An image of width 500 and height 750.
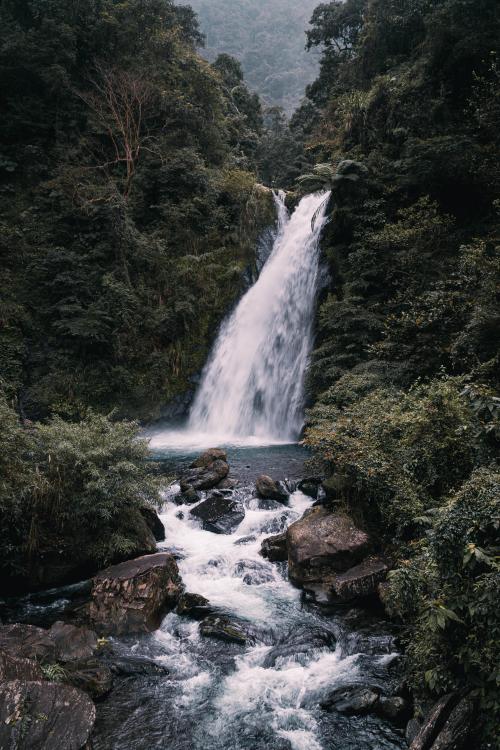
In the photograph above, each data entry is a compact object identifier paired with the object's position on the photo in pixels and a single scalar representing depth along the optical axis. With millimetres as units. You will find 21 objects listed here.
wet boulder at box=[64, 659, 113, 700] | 4707
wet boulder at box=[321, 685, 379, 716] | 4480
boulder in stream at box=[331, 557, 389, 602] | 6113
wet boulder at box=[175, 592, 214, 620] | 6242
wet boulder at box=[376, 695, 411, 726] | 4298
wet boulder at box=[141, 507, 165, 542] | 8250
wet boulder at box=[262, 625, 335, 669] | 5375
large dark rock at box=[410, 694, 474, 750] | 3486
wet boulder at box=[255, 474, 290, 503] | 9398
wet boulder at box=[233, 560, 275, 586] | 7047
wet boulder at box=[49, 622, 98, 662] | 5184
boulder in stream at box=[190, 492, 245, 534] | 8625
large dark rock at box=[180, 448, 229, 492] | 10188
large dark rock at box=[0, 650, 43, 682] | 4215
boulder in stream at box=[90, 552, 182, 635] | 5895
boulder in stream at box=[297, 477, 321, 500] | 9545
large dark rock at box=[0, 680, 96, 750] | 3666
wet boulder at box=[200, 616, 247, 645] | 5766
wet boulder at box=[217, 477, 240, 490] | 10234
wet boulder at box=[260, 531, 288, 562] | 7461
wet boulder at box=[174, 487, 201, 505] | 9648
